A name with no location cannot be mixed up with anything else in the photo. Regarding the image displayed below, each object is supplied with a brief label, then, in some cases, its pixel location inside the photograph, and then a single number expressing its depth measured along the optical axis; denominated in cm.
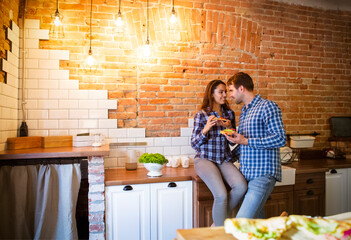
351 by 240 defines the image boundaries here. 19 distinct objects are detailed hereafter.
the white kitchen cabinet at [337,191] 330
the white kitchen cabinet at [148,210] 254
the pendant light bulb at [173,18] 282
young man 212
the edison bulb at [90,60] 291
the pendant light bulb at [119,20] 280
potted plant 263
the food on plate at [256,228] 94
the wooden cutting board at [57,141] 271
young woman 225
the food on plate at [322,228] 95
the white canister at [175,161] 312
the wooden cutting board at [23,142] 255
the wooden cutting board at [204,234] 112
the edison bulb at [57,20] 260
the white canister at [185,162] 311
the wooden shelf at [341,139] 384
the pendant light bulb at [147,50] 298
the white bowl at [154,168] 263
